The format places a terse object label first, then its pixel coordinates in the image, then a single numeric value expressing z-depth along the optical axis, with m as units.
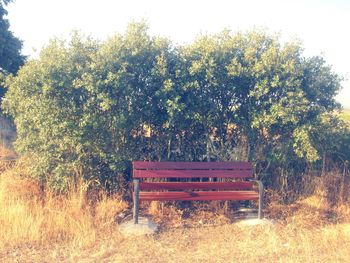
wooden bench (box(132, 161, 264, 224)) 4.91
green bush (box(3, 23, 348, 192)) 5.05
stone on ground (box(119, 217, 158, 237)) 4.52
